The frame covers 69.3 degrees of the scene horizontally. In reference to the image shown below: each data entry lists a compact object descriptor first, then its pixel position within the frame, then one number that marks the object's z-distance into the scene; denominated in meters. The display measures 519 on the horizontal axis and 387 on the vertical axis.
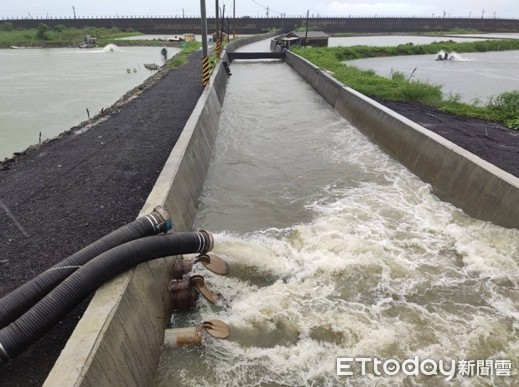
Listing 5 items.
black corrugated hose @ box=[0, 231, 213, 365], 3.66
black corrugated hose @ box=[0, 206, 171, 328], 3.95
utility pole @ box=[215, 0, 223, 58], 27.77
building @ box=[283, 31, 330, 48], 48.37
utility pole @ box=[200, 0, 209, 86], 17.26
